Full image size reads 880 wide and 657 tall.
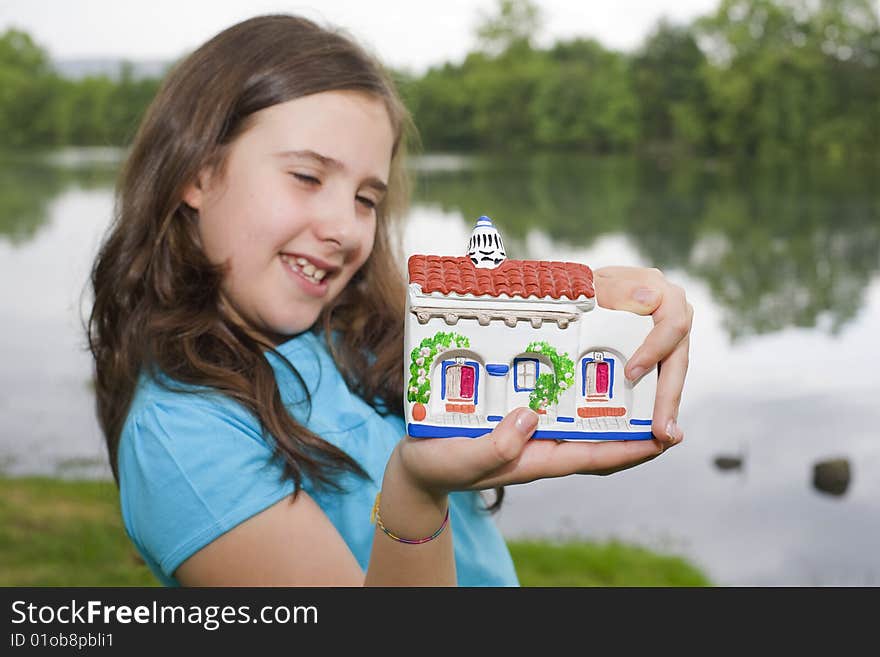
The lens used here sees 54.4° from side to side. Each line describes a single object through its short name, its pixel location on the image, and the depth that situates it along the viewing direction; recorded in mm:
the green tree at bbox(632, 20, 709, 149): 20578
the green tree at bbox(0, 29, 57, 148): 24672
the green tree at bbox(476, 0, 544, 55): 18203
